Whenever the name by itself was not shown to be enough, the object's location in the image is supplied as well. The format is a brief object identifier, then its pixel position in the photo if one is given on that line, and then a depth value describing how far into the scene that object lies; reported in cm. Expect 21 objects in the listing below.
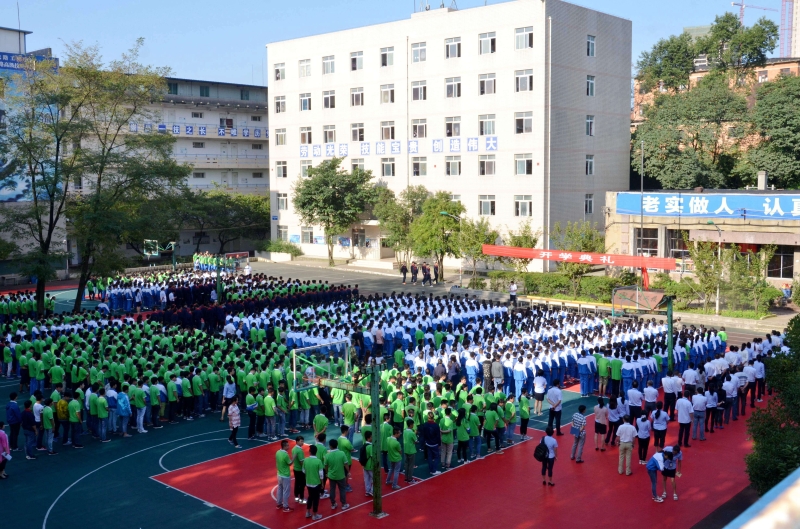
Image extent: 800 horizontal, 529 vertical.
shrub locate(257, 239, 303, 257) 4838
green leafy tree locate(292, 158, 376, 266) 4294
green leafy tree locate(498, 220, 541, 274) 3328
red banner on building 2794
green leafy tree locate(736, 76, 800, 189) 3775
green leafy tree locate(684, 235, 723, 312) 2752
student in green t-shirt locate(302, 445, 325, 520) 1148
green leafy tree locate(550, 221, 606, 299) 3136
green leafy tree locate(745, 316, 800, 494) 912
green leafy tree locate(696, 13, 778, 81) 4650
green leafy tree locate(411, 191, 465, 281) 3616
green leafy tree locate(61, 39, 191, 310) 2681
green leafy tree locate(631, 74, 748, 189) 4047
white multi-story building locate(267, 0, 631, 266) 3834
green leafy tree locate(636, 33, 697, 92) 5019
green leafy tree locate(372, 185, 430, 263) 4084
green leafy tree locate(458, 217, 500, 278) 3419
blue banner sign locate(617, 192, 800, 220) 3075
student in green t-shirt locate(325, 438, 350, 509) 1165
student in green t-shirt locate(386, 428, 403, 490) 1236
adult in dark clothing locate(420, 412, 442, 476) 1306
